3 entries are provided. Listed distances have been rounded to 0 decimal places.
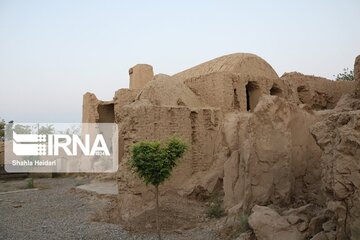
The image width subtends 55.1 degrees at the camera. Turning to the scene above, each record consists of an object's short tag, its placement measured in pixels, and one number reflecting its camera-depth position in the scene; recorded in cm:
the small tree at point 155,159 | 824
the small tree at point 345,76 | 3534
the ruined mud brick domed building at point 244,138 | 629
